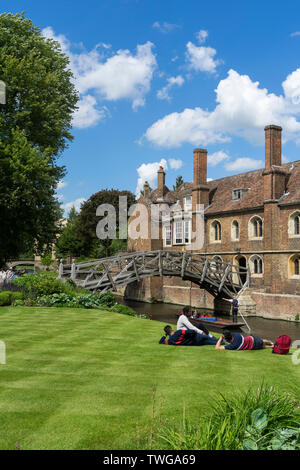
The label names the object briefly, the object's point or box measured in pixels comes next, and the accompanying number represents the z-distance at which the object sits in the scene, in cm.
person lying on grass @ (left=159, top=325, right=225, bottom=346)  1076
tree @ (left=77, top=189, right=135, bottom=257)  6644
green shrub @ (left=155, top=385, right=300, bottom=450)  444
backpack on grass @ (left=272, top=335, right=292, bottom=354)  1023
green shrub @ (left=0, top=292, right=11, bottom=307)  2022
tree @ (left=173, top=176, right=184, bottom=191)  7894
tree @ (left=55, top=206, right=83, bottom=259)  7094
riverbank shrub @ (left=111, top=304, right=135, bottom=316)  2079
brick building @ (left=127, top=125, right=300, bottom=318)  3034
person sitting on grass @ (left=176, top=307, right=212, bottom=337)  1142
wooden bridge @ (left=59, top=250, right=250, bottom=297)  2625
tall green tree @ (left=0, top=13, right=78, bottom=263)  2298
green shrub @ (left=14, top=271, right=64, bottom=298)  2152
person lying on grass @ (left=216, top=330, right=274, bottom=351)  1038
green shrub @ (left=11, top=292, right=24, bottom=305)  2088
